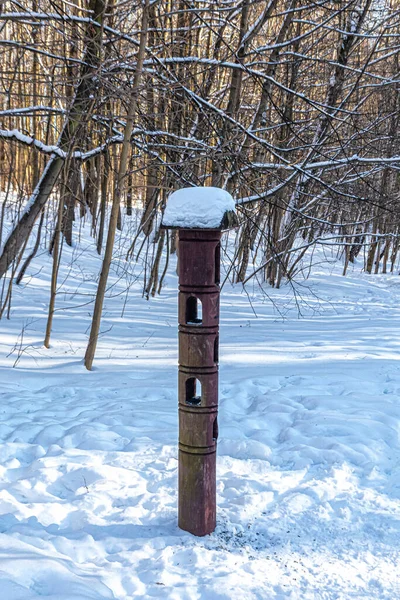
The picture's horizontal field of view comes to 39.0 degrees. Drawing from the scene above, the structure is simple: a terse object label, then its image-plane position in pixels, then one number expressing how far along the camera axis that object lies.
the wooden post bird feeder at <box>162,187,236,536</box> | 2.50
